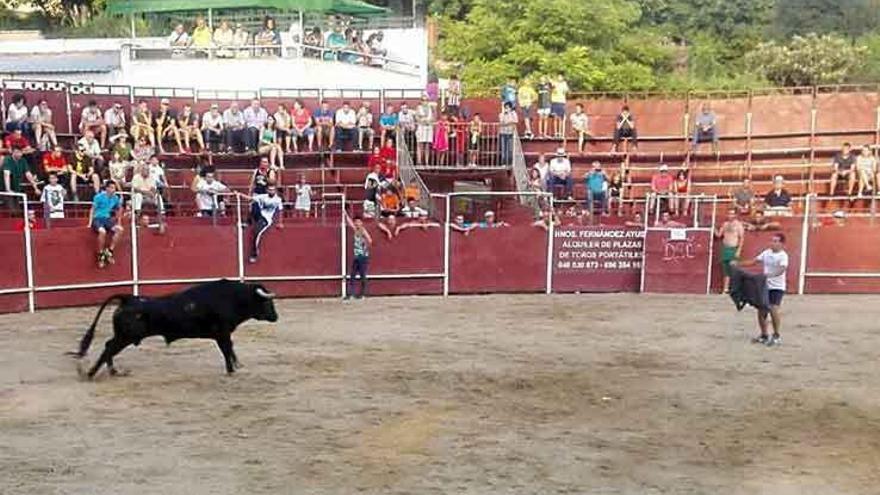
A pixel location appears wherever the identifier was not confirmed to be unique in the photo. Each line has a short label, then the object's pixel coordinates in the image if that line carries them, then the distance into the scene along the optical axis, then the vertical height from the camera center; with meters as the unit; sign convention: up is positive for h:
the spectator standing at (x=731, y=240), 19.66 -2.18
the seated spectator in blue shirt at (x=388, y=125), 24.24 -0.15
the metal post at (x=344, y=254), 19.56 -2.56
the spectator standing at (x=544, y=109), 26.52 +0.31
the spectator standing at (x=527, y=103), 26.41 +0.46
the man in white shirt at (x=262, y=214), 19.27 -1.81
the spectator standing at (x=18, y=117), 20.62 -0.10
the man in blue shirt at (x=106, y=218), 17.72 -1.80
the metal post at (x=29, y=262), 17.34 -2.50
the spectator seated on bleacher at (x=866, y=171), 23.64 -0.99
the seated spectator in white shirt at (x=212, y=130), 23.69 -0.33
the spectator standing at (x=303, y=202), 20.81 -1.69
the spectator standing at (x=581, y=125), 26.16 -0.08
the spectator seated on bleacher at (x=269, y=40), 29.39 +2.15
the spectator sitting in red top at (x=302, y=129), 24.14 -0.28
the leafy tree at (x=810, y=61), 45.41 +2.88
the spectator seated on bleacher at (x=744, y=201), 21.39 -1.57
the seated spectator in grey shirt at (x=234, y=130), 23.84 -0.33
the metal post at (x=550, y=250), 20.30 -2.50
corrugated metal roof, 31.69 +1.59
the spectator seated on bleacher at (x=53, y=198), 18.24 -1.51
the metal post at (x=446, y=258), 20.07 -2.66
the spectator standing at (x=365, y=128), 24.55 -0.24
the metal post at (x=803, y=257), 20.64 -2.60
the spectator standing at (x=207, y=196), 19.94 -1.55
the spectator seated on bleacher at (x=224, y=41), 29.27 +2.10
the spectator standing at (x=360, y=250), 19.03 -2.41
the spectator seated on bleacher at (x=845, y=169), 23.92 -0.97
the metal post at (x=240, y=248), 19.23 -2.44
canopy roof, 30.22 +3.34
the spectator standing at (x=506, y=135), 24.70 -0.34
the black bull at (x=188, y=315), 11.70 -2.27
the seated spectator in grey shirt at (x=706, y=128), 26.31 -0.10
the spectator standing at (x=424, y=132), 24.22 -0.30
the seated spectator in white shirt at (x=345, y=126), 24.39 -0.20
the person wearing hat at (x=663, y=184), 22.49 -1.33
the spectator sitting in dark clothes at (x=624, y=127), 26.31 -0.11
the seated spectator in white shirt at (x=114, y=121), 22.11 -0.16
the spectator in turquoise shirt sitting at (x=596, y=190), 22.42 -1.46
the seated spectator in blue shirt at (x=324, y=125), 24.30 -0.18
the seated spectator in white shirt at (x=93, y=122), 21.70 -0.19
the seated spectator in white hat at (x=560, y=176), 23.20 -1.21
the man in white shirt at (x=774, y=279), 14.56 -2.16
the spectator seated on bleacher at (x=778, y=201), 21.53 -1.61
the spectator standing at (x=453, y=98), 26.35 +0.55
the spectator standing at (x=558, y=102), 26.20 +0.49
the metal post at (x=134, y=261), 18.44 -2.62
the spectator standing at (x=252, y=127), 23.83 -0.25
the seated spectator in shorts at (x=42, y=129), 20.78 -0.34
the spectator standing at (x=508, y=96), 26.31 +0.62
